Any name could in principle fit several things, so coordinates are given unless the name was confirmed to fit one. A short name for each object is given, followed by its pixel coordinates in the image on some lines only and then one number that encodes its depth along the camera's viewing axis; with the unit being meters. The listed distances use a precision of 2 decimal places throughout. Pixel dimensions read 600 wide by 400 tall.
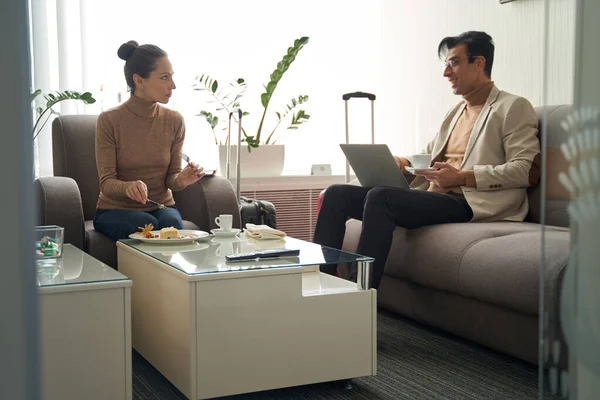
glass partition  0.53
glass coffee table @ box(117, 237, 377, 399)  1.87
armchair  2.77
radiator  4.29
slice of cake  2.41
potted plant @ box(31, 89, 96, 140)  3.25
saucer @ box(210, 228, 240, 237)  2.61
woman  2.90
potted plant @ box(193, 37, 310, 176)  4.10
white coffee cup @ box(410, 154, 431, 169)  2.84
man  2.71
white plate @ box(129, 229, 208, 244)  2.38
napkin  2.50
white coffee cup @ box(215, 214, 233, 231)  2.65
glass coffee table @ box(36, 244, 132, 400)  1.74
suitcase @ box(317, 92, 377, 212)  3.74
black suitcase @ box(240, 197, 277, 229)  3.23
